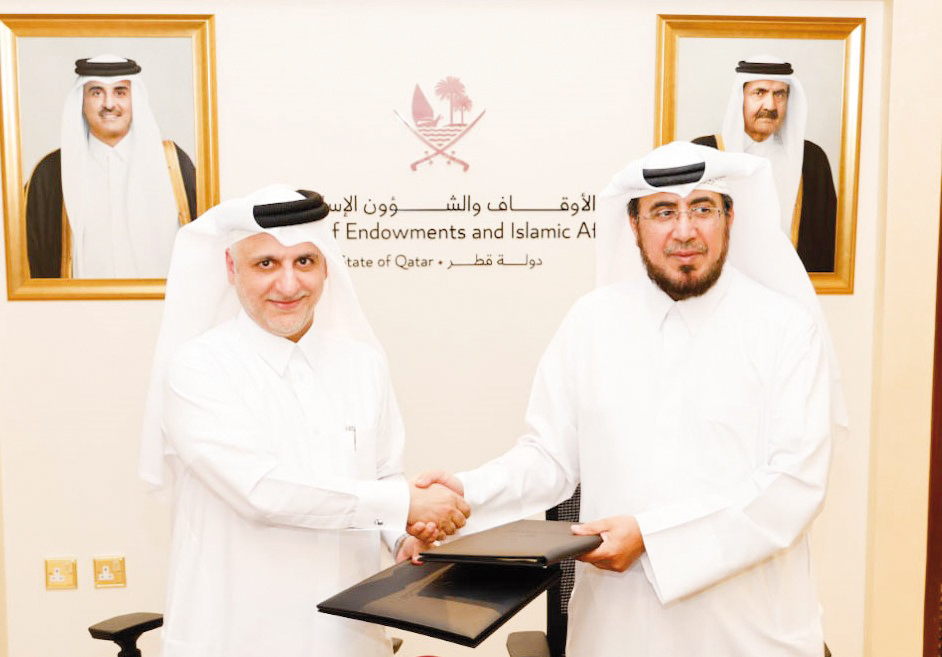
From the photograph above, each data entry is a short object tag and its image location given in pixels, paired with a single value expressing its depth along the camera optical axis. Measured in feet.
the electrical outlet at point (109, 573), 10.91
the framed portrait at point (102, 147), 10.31
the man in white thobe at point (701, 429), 6.57
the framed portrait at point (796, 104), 10.81
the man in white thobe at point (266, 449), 6.81
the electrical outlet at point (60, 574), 10.87
